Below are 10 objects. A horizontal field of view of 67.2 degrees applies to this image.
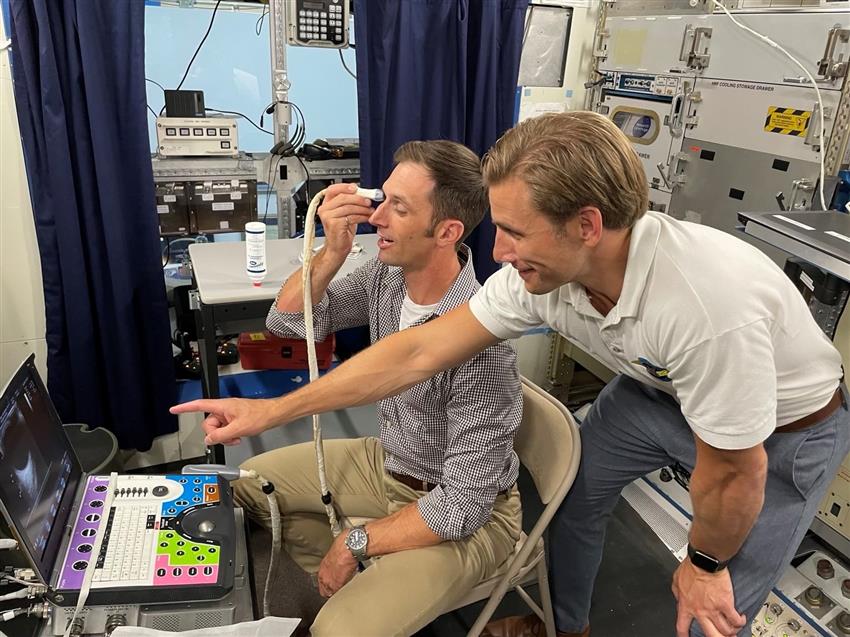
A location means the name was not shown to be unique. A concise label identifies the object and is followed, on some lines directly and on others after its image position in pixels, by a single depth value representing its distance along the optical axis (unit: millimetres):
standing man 1025
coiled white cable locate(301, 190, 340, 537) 1422
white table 1891
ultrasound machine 948
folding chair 1352
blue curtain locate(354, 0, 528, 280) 2344
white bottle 1950
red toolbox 2453
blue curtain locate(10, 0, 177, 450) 1920
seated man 1283
